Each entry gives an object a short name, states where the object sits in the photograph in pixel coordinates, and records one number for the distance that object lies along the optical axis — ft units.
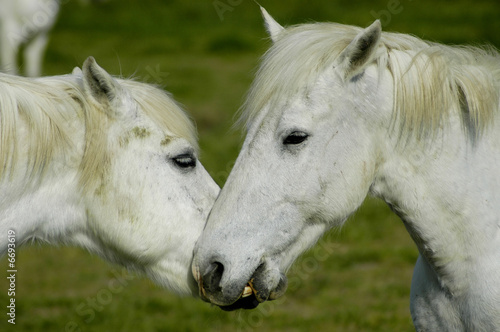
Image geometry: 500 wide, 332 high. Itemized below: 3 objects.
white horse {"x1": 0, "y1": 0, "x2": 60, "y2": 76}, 65.57
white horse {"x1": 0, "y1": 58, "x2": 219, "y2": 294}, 17.19
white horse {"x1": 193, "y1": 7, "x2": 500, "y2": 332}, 16.53
